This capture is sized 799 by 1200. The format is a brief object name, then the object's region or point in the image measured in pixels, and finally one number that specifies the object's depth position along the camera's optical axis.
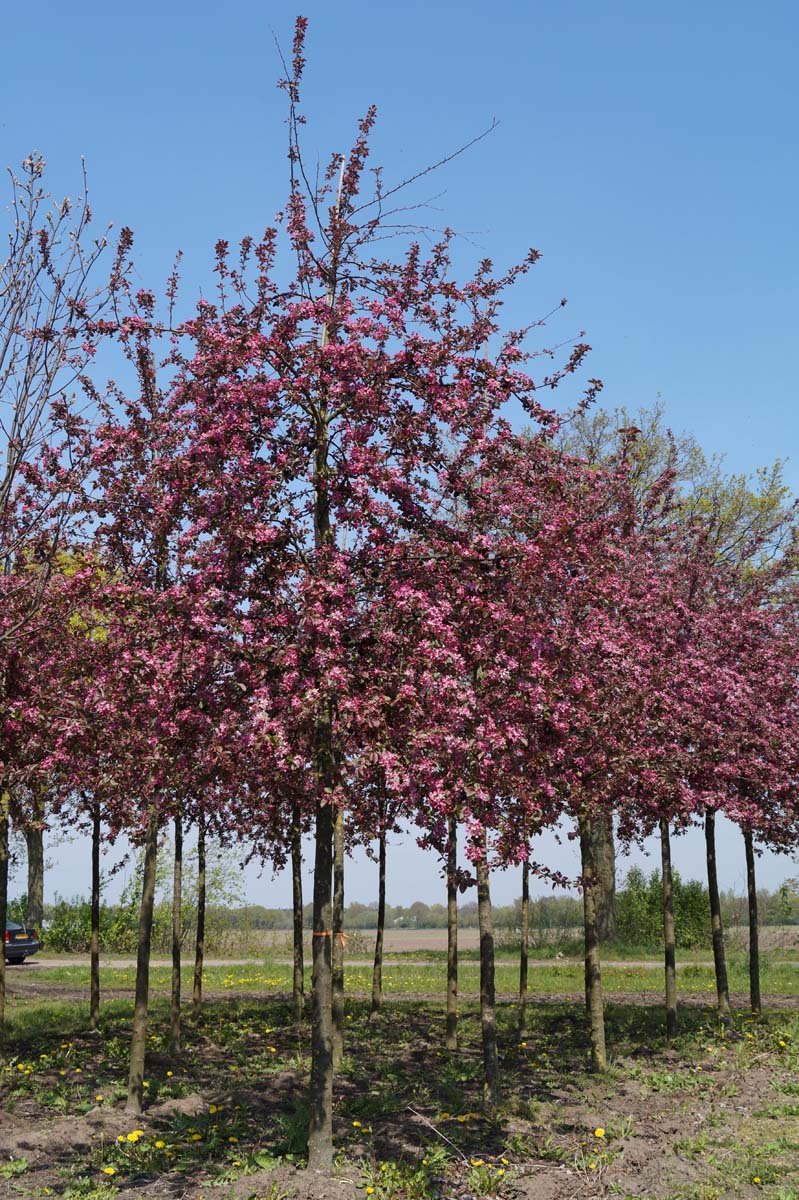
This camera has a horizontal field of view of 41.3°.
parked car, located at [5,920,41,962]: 29.03
